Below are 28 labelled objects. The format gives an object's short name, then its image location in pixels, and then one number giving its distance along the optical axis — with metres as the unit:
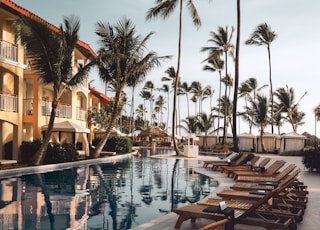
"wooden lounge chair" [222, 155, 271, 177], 14.22
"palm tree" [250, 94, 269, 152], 37.44
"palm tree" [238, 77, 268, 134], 51.50
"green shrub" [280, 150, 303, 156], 32.41
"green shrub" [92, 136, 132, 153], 28.77
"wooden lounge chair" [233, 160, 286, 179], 11.84
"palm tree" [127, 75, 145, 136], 23.00
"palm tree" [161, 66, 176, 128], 49.66
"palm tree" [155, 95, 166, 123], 85.00
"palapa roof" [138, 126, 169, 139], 42.66
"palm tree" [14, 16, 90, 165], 16.38
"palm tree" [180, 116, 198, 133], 53.22
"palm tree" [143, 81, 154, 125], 75.62
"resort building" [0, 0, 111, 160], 17.88
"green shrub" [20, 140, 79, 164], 18.30
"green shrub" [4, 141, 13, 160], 19.52
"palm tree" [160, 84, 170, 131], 73.32
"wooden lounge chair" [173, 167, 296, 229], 5.39
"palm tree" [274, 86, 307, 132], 45.06
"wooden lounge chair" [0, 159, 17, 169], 15.48
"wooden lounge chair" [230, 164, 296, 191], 8.33
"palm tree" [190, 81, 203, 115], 63.84
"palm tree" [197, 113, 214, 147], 47.62
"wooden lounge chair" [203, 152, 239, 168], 17.64
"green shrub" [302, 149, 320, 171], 16.12
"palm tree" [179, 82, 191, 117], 65.12
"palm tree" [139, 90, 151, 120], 78.75
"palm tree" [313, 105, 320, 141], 57.52
